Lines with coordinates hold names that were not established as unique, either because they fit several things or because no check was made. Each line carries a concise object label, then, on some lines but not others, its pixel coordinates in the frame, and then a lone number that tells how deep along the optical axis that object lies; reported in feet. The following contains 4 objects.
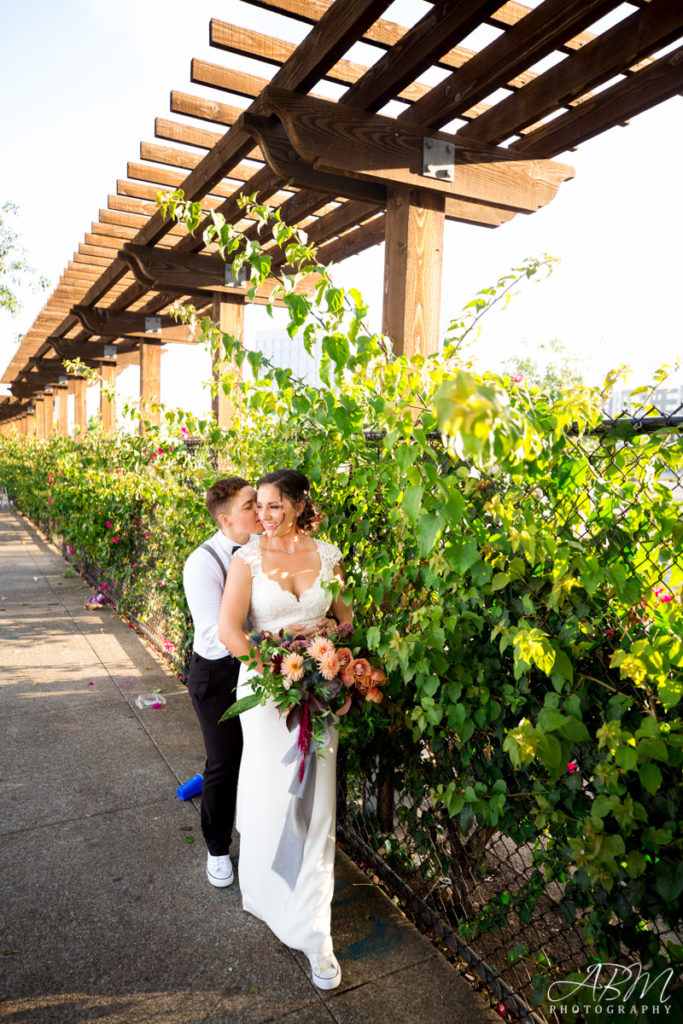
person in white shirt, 9.21
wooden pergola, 9.69
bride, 7.63
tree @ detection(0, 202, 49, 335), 46.26
